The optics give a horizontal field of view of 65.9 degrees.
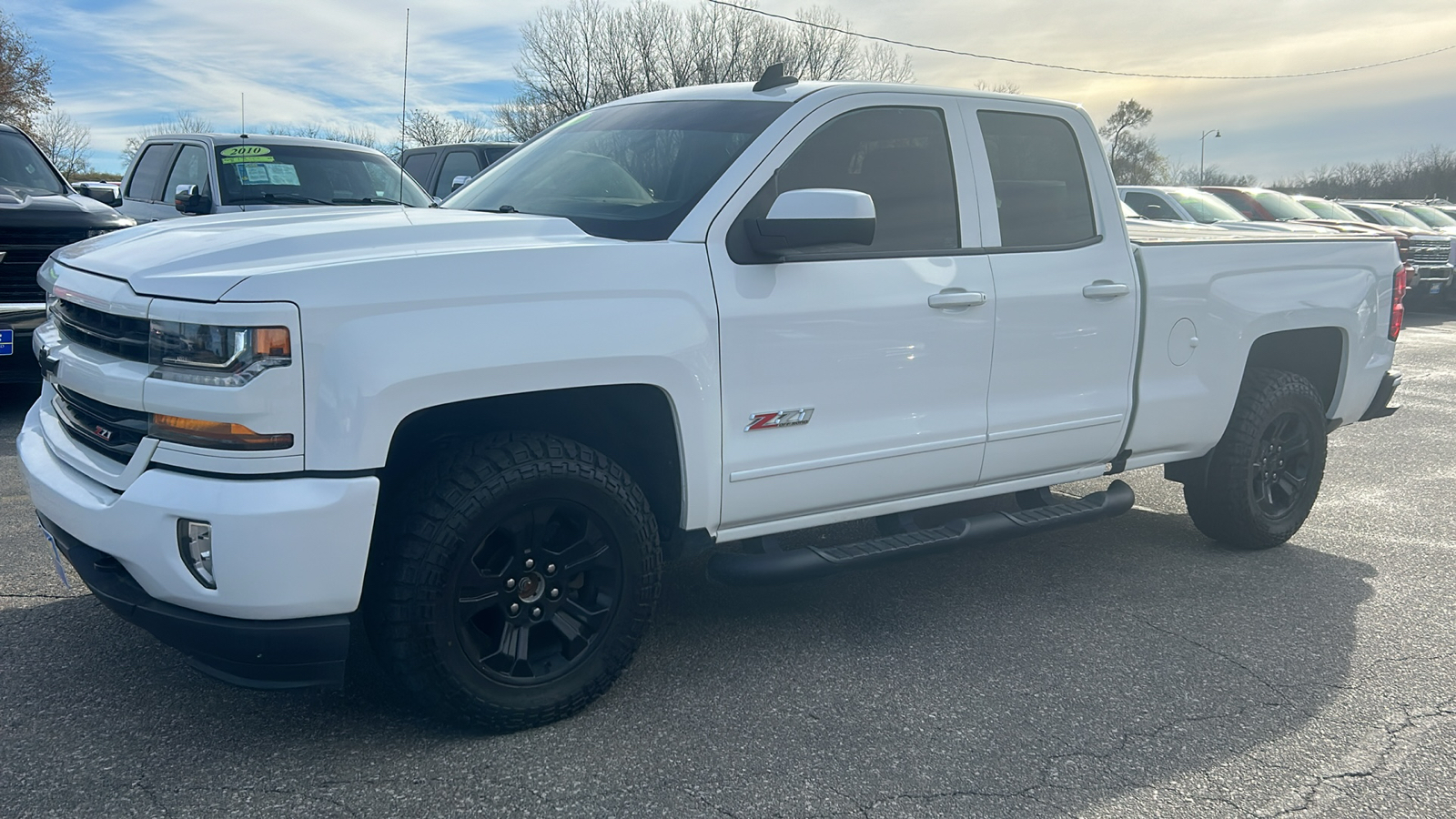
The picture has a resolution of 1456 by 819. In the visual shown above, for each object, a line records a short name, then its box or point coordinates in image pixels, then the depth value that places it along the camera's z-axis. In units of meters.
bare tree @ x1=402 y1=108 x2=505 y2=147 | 44.35
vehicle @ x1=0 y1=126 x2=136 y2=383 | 6.96
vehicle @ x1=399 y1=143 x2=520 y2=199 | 12.91
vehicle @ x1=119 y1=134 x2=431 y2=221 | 8.66
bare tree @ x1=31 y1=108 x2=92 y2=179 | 39.26
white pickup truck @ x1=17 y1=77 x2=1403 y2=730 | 2.74
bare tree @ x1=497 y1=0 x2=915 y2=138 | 47.59
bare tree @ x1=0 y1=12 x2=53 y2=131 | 38.88
